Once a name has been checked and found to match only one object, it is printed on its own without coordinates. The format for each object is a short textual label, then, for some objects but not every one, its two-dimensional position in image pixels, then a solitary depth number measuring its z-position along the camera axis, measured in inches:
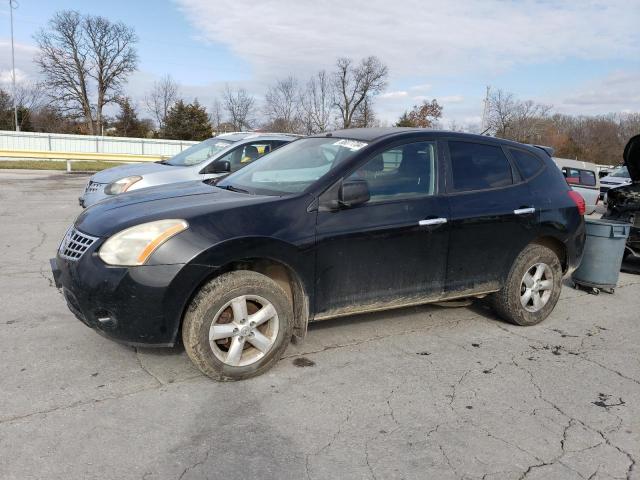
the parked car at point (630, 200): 279.4
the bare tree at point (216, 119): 2576.3
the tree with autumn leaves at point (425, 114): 2208.4
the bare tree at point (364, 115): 2452.1
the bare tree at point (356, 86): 2458.2
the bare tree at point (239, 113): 2549.7
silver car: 309.6
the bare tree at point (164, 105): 2643.0
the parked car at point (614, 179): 680.4
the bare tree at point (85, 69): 2169.0
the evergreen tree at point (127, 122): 2220.7
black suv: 129.7
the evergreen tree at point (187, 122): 1989.4
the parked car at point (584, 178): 573.9
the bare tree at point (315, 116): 2411.3
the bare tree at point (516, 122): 2030.0
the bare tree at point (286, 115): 2391.7
